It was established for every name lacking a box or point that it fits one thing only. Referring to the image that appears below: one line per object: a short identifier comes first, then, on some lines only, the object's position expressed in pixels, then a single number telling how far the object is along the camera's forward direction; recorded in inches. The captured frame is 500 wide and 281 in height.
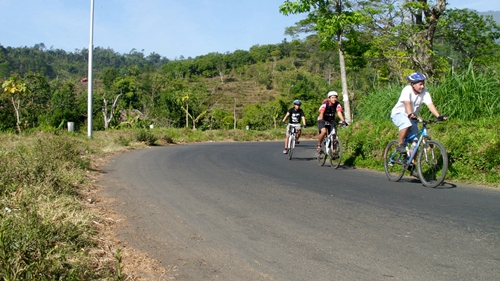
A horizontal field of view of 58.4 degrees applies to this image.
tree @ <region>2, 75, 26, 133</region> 1403.9
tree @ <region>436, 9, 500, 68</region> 1025.7
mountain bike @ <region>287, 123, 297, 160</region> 527.5
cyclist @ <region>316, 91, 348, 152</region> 436.1
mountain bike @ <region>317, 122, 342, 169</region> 421.5
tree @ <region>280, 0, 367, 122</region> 681.0
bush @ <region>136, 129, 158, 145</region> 815.7
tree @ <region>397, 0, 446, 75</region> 585.6
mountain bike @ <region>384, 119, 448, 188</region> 279.3
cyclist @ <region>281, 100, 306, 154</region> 538.6
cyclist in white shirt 296.4
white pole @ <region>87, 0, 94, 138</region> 791.1
